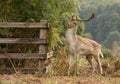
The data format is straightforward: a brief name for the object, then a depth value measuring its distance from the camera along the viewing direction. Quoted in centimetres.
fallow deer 1290
